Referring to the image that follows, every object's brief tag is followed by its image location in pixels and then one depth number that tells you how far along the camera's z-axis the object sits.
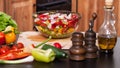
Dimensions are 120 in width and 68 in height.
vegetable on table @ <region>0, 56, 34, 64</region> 1.03
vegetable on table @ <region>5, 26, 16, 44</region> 1.25
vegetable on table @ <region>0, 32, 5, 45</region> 1.23
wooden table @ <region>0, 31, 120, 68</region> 1.00
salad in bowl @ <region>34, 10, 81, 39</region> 1.42
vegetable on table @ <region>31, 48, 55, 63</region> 1.03
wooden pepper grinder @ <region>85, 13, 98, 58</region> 1.09
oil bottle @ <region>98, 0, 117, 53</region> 1.13
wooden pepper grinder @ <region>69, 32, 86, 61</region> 1.03
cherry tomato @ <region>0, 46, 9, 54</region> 1.09
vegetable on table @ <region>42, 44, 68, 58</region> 1.06
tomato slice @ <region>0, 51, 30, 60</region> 1.06
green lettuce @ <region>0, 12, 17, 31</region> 1.35
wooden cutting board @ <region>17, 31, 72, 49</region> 1.35
